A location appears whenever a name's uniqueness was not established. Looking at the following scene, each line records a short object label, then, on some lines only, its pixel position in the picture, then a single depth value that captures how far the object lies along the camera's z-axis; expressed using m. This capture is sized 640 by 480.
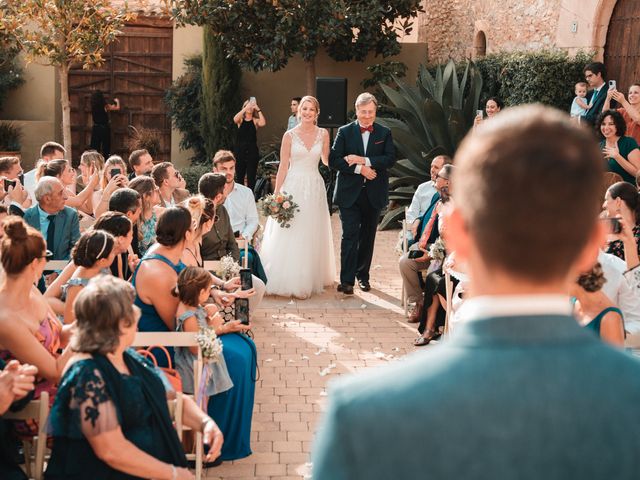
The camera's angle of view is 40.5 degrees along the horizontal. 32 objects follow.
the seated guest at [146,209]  6.50
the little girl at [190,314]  4.55
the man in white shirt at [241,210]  8.23
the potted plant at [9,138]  17.25
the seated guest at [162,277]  4.71
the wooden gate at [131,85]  18.91
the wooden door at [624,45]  12.24
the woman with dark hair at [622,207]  5.72
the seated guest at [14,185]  7.40
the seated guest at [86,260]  4.45
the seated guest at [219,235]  6.95
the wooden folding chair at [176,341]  4.23
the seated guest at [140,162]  8.34
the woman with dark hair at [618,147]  8.60
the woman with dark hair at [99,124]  17.50
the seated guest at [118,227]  5.02
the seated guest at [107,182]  7.55
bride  8.79
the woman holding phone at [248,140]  15.34
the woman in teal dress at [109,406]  3.00
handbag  4.19
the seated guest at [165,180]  7.45
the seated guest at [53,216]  6.26
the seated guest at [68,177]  7.40
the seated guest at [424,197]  8.32
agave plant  12.94
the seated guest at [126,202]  5.84
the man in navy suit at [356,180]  8.84
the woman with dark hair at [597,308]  3.89
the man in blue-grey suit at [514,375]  1.07
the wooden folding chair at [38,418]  3.43
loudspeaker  14.21
